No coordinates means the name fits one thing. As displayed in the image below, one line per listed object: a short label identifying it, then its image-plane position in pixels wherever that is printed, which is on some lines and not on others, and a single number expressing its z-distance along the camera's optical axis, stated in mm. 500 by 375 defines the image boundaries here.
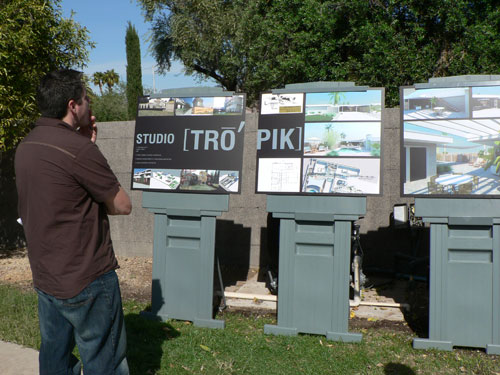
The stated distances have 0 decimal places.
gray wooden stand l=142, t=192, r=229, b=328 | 4570
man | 2346
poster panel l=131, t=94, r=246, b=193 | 4617
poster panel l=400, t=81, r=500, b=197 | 3994
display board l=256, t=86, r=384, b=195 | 4270
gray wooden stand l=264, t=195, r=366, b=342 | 4238
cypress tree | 20984
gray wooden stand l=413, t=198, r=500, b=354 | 3951
